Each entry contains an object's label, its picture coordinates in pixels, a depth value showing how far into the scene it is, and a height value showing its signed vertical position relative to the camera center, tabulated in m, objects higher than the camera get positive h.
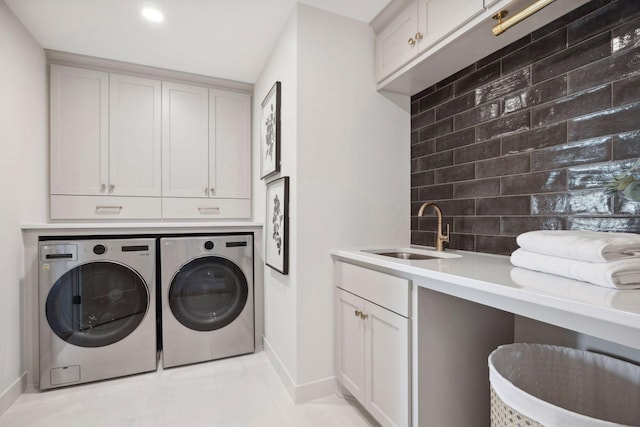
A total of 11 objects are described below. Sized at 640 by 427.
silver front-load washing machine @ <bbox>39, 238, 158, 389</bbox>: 2.04 -0.65
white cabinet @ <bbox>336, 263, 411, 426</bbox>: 1.35 -0.68
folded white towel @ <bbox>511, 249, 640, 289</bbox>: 0.84 -0.16
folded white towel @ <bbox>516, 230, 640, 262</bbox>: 0.88 -0.09
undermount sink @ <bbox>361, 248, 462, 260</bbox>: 1.84 -0.24
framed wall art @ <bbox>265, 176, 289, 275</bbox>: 1.98 -0.08
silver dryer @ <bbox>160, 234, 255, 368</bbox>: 2.33 -0.65
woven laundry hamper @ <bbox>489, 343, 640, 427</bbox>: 1.04 -0.62
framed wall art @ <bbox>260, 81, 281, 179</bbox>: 2.15 +0.60
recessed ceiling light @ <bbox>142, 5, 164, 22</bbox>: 1.92 +1.25
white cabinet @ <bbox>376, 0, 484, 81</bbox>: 1.44 +0.97
